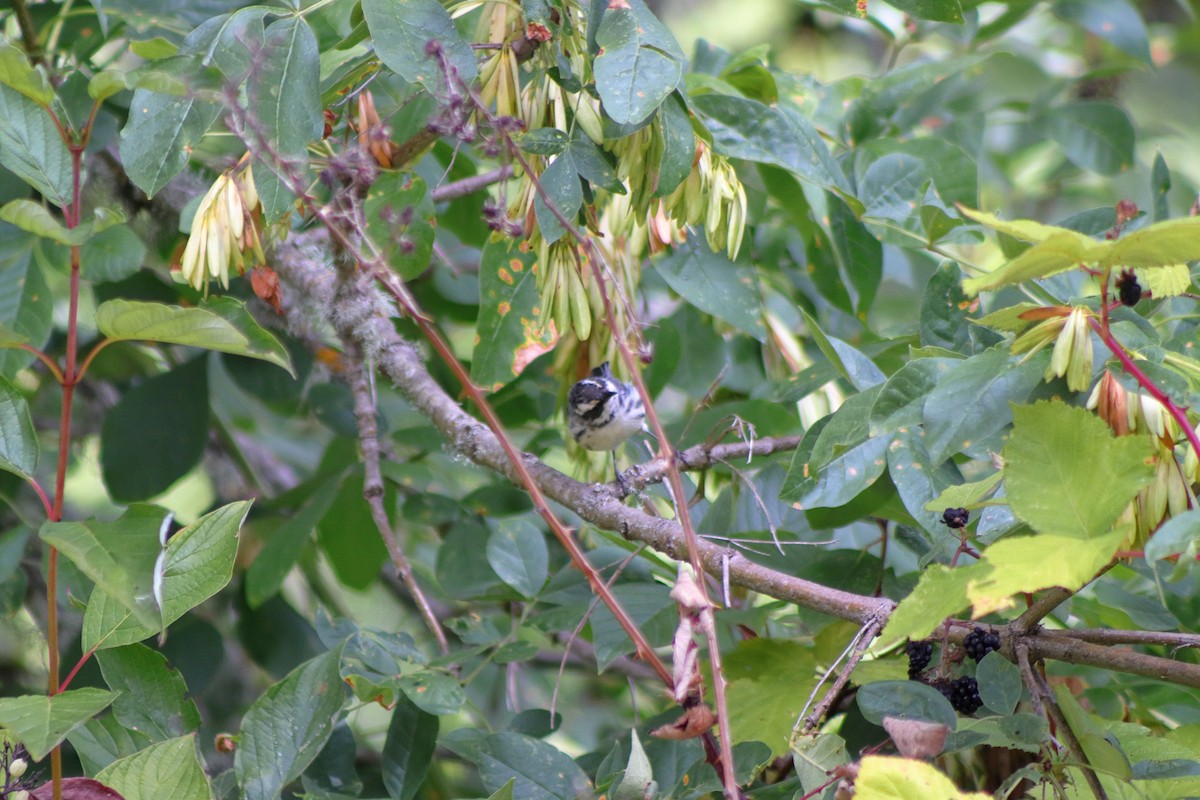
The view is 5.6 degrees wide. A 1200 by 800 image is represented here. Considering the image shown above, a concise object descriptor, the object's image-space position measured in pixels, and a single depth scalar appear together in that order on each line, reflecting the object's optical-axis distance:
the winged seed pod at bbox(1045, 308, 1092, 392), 6.07
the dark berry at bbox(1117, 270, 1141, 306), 6.10
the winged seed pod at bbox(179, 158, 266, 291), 6.21
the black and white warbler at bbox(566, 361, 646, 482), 6.38
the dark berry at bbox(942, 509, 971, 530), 6.12
